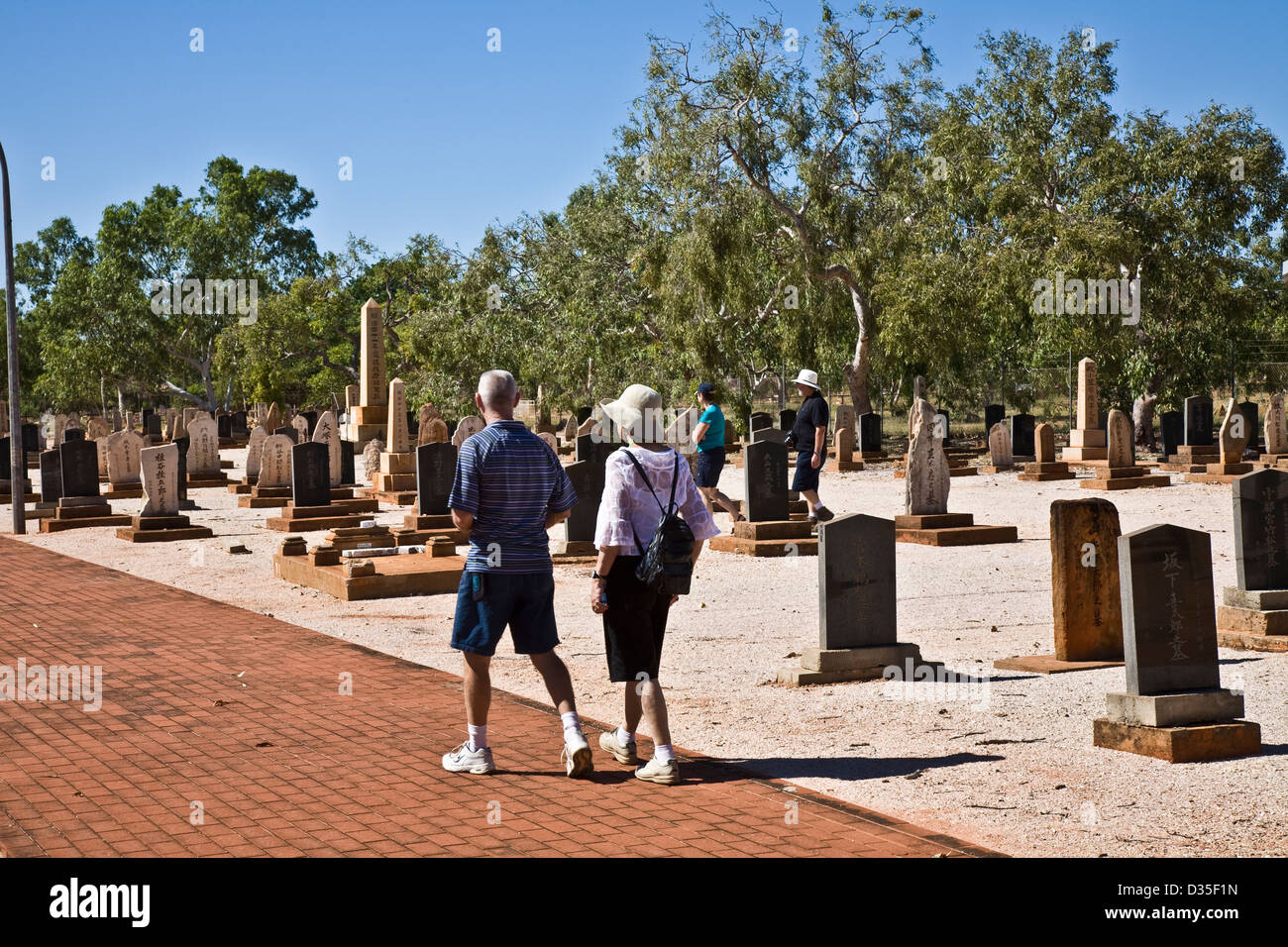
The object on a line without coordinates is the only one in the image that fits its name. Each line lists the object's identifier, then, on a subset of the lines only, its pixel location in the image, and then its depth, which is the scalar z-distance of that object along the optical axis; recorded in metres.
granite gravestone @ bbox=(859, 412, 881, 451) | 33.03
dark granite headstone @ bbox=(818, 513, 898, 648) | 8.66
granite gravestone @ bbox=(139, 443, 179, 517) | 19.11
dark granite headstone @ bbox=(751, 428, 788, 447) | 21.28
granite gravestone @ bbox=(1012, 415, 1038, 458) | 28.66
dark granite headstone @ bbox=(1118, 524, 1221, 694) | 6.76
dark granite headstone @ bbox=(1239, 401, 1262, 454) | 25.92
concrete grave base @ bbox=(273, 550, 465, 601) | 13.02
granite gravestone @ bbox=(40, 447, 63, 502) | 21.92
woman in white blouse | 6.23
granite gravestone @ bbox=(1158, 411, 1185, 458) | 28.80
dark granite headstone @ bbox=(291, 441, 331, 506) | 20.62
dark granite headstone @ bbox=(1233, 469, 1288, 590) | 9.39
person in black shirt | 16.17
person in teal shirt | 17.11
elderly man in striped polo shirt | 6.29
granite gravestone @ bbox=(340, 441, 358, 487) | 25.11
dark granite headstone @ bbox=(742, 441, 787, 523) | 16.38
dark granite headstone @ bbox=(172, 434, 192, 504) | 22.71
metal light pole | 19.73
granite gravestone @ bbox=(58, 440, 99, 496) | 21.47
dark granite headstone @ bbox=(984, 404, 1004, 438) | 33.28
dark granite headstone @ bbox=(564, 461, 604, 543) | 15.70
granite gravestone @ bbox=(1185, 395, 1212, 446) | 27.72
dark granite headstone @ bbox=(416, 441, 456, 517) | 17.72
